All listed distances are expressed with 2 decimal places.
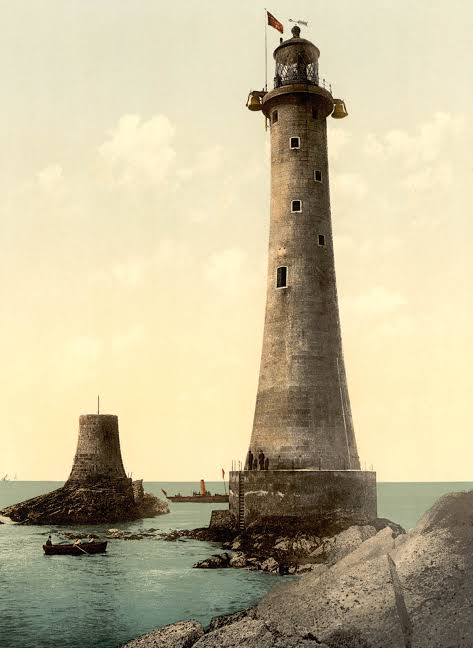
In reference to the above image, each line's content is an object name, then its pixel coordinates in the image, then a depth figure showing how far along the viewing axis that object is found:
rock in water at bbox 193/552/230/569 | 29.12
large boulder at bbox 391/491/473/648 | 13.30
